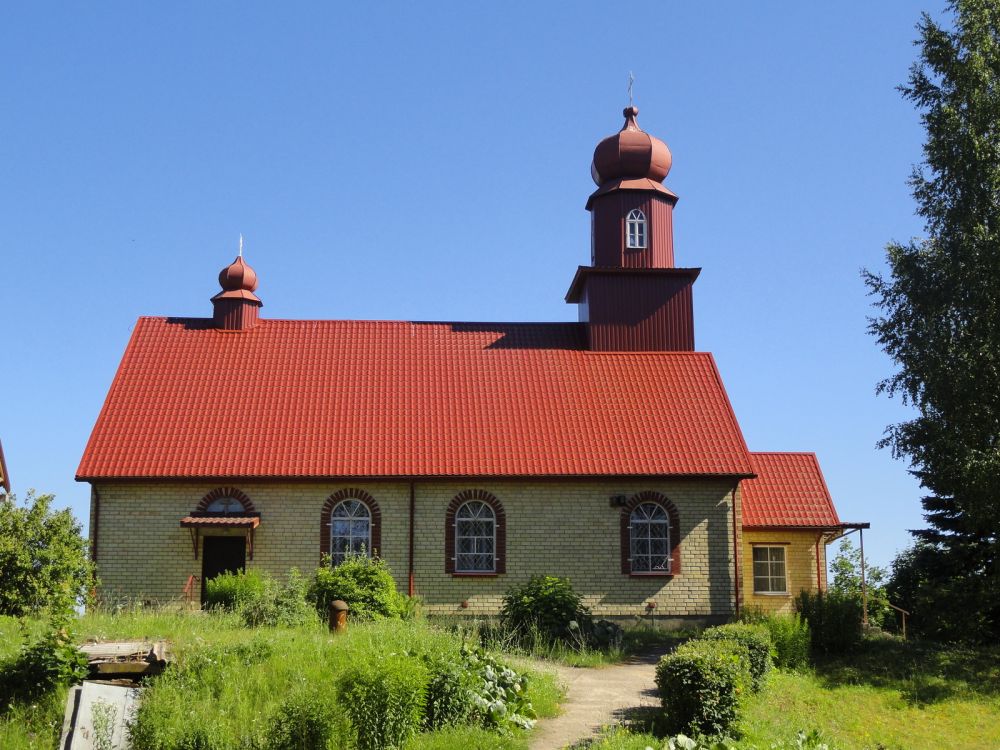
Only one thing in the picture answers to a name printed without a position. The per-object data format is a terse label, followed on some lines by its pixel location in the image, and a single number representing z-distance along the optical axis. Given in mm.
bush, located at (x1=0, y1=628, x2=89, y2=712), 14820
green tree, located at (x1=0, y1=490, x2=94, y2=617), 19328
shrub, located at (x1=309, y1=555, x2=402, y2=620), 19609
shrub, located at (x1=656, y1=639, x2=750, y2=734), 14086
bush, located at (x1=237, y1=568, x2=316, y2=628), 18141
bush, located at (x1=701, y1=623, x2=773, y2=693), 16625
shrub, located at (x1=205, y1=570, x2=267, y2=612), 20016
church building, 23750
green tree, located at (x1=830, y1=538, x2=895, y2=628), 48038
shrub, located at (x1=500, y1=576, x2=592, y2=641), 20719
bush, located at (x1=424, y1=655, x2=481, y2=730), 14336
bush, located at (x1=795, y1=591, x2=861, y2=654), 20297
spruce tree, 20078
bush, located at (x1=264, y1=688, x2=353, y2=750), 13453
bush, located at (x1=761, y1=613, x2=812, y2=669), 18875
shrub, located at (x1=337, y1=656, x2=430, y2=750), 13609
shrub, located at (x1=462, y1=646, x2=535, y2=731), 14562
